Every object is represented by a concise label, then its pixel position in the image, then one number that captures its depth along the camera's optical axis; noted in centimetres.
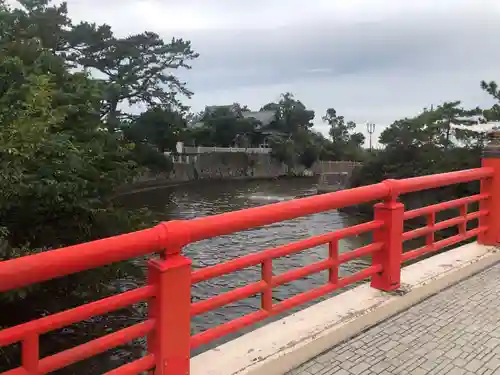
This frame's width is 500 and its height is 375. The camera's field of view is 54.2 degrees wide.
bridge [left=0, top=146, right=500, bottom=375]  185
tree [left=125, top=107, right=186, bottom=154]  3059
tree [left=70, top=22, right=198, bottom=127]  2733
